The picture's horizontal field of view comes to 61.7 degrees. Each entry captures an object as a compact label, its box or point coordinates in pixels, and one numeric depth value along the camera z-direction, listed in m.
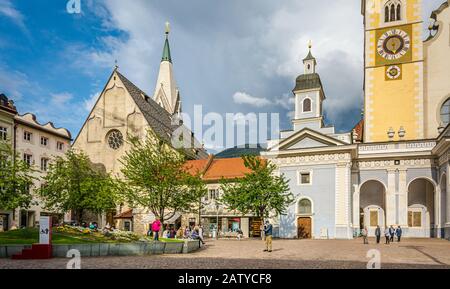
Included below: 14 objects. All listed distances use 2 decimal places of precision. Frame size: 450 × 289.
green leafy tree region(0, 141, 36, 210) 29.17
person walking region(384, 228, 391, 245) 29.70
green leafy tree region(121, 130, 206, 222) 31.53
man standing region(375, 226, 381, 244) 30.20
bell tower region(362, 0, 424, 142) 41.16
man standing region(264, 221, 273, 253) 20.61
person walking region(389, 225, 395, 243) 31.09
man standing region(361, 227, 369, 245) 28.92
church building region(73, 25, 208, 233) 48.84
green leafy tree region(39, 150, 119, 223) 39.19
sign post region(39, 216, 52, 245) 16.22
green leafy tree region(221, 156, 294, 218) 35.12
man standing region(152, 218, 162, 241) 21.59
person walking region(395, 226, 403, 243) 32.12
